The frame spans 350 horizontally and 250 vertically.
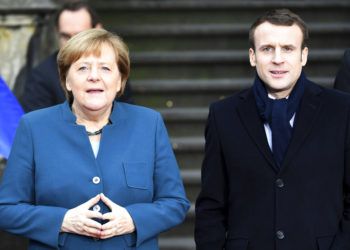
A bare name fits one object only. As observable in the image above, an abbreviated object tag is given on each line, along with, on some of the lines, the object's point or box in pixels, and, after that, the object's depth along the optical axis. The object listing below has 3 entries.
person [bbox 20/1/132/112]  10.97
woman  7.17
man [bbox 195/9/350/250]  7.53
